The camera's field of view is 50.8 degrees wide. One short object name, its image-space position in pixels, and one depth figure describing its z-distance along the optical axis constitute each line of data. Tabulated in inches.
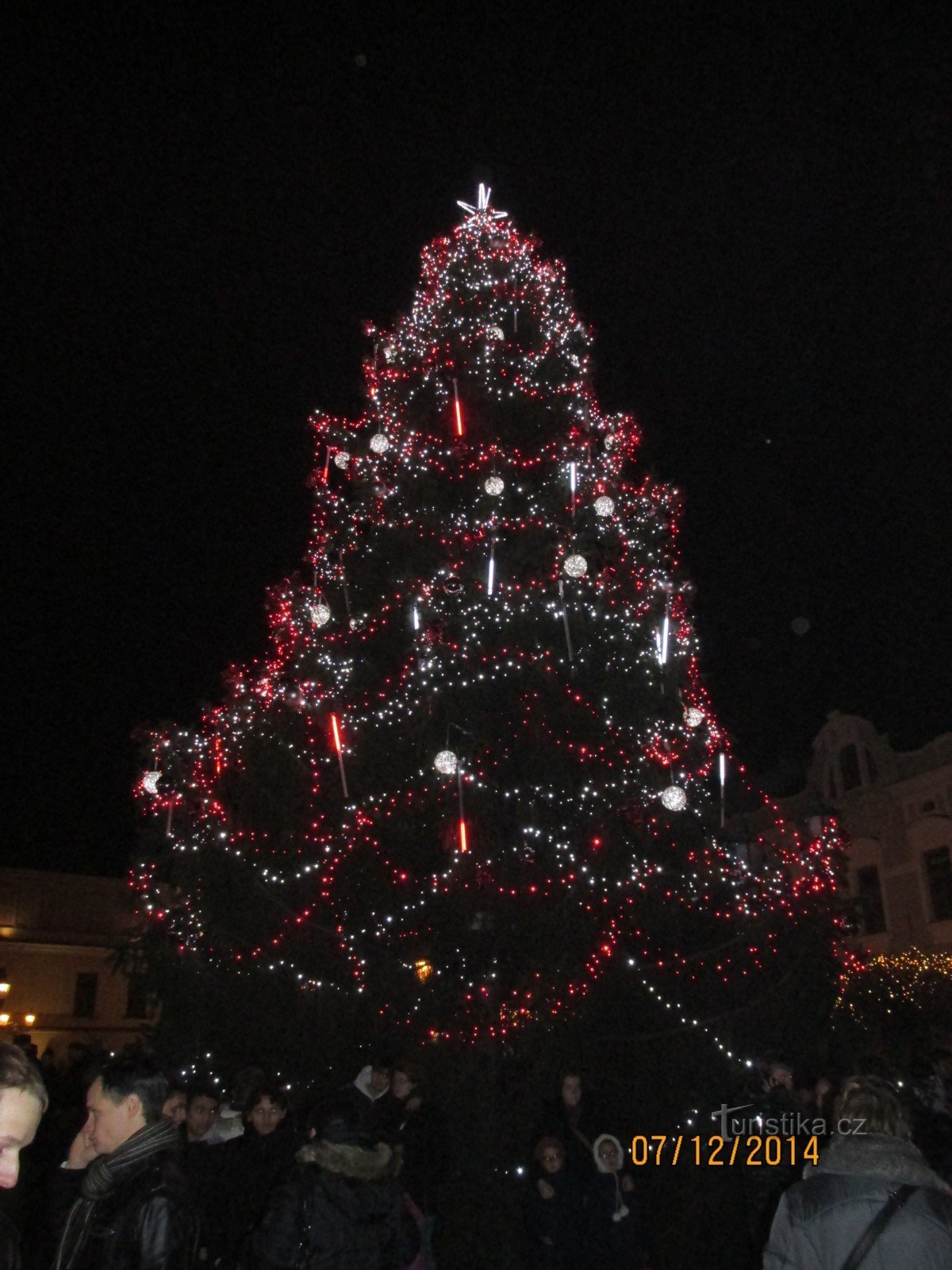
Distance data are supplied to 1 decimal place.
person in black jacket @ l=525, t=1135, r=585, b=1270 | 240.5
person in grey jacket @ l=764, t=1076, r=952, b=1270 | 115.1
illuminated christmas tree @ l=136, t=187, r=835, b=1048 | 350.3
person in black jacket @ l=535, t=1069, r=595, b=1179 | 251.9
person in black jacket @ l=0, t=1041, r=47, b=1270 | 95.8
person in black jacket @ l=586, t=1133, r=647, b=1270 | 244.4
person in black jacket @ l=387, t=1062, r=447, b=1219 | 269.3
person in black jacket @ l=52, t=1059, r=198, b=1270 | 115.3
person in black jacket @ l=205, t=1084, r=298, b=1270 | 218.1
